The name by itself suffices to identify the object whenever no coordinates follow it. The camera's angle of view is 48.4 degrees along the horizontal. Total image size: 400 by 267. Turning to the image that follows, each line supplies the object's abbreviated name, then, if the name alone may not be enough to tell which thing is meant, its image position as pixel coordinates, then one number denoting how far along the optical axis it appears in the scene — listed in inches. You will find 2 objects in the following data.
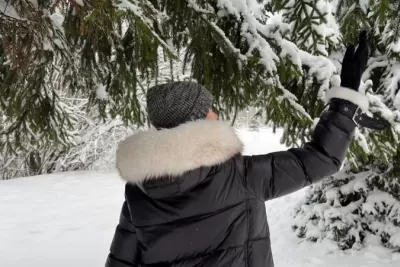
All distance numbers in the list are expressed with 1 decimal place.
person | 61.5
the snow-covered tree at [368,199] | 212.7
